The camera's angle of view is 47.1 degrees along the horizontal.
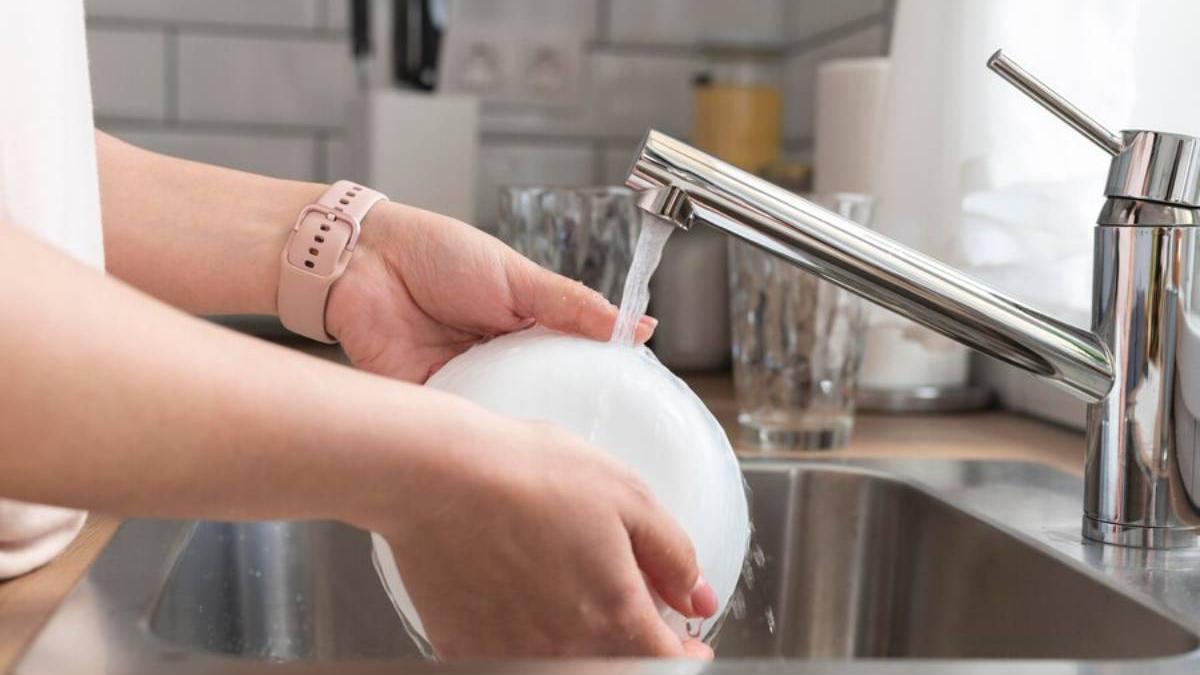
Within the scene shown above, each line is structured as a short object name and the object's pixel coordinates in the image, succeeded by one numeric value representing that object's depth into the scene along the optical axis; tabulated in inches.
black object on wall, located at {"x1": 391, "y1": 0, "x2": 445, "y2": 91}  65.4
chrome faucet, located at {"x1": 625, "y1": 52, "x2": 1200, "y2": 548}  24.3
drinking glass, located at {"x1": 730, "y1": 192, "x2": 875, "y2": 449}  38.9
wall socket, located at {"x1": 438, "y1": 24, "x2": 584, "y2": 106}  72.0
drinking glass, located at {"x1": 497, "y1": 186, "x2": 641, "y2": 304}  43.2
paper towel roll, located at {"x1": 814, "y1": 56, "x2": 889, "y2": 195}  47.0
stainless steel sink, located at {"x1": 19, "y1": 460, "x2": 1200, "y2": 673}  24.0
